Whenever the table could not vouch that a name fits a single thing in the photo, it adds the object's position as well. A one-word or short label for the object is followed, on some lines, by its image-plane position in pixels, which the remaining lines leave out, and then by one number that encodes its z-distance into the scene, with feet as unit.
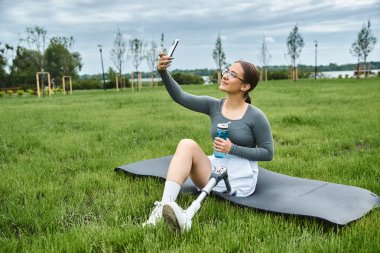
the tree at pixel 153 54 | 135.64
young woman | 10.96
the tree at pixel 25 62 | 142.54
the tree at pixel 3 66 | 131.95
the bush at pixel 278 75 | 153.33
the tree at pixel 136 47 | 134.51
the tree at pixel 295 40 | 137.59
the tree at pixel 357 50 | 128.88
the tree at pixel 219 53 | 140.36
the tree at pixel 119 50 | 132.46
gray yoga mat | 10.29
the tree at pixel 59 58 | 149.28
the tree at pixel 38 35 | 140.87
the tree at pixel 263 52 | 151.64
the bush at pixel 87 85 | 136.56
